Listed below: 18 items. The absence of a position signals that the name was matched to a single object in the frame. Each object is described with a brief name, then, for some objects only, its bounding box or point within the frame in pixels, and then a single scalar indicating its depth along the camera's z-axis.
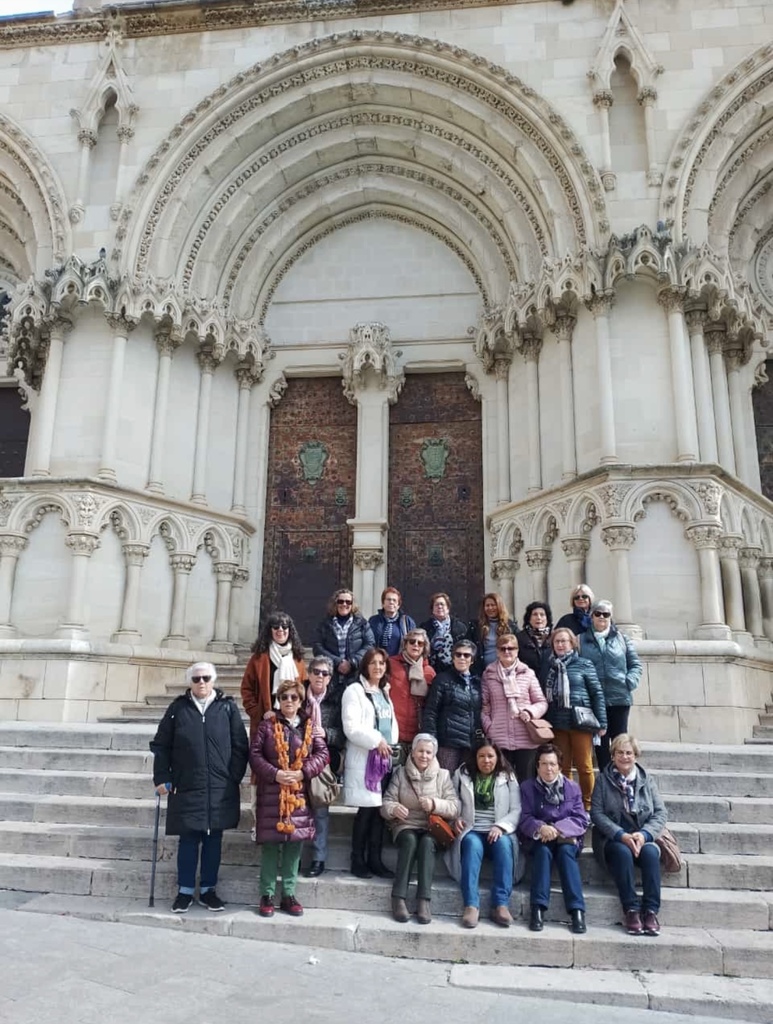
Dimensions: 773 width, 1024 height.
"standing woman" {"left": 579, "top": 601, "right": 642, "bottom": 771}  6.09
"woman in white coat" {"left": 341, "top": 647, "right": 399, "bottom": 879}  5.33
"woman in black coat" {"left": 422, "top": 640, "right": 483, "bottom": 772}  5.62
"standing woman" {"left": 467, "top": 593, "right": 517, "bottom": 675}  6.16
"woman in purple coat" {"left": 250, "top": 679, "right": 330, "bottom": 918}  5.02
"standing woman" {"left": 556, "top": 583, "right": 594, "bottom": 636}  6.43
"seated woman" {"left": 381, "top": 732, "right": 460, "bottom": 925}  4.98
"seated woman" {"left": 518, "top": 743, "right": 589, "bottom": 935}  4.87
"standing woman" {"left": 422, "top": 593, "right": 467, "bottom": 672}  6.36
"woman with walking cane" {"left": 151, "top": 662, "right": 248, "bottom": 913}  5.14
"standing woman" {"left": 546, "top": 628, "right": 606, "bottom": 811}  5.78
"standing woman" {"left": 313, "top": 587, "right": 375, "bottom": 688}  6.16
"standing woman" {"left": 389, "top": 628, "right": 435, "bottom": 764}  5.89
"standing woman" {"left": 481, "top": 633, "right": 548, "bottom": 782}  5.67
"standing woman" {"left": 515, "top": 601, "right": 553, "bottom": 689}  6.05
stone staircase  4.53
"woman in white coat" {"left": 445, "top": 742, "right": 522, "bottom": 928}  4.95
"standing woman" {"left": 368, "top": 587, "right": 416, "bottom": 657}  6.50
